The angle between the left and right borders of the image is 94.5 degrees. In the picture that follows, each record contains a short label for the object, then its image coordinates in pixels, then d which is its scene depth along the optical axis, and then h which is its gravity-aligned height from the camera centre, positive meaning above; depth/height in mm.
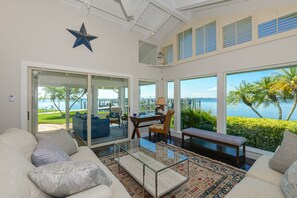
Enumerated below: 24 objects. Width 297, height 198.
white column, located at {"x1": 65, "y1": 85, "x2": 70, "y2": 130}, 3479 -120
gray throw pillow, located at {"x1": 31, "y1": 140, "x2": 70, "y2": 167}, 1319 -570
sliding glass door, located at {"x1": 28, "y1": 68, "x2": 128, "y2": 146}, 3113 -173
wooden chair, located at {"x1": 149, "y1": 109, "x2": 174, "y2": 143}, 3904 -856
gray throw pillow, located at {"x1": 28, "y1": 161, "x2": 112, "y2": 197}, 999 -590
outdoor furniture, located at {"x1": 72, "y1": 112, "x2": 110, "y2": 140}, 3676 -783
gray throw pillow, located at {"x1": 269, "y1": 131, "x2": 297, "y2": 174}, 1464 -630
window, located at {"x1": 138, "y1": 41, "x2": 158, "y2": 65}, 4777 +1632
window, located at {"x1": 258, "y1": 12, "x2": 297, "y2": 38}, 2586 +1434
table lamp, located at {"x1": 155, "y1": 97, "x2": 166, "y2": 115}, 4630 -287
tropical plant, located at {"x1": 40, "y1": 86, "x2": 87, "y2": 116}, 3214 +110
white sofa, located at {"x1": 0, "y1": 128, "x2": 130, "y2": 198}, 849 -525
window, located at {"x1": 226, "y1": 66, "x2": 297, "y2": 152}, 2725 -173
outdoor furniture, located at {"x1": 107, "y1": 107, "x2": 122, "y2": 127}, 4195 -527
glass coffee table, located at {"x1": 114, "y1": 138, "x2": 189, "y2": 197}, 1798 -1102
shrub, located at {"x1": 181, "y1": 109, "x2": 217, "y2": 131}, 3927 -671
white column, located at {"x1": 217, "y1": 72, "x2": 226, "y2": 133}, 3500 -135
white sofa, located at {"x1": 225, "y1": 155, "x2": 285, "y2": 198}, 1245 -873
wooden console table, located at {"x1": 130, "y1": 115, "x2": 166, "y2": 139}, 4027 -634
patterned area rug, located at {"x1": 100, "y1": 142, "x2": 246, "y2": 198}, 1907 -1299
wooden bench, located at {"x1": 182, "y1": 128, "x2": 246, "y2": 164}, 2665 -869
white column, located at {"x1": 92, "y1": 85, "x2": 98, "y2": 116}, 3815 -51
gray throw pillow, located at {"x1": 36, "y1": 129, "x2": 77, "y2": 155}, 1926 -610
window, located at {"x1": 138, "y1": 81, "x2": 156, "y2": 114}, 4797 +36
